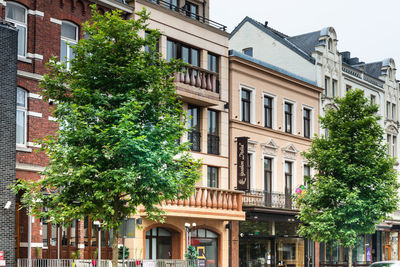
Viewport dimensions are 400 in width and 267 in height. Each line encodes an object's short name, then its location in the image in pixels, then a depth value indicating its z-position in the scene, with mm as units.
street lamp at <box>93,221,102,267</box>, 22941
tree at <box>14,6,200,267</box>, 19234
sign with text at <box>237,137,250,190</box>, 34219
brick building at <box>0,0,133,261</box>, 24500
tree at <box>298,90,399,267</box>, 32250
